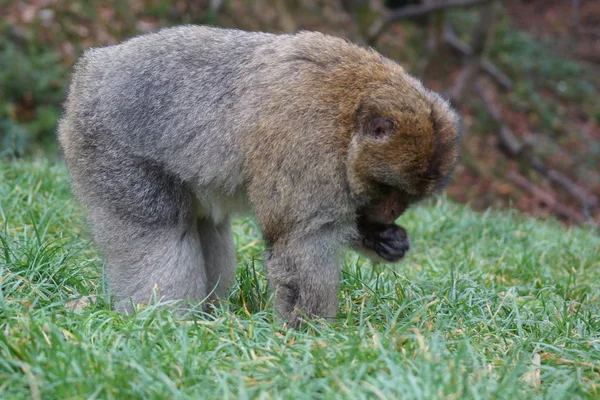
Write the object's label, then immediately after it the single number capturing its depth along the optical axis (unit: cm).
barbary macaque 407
